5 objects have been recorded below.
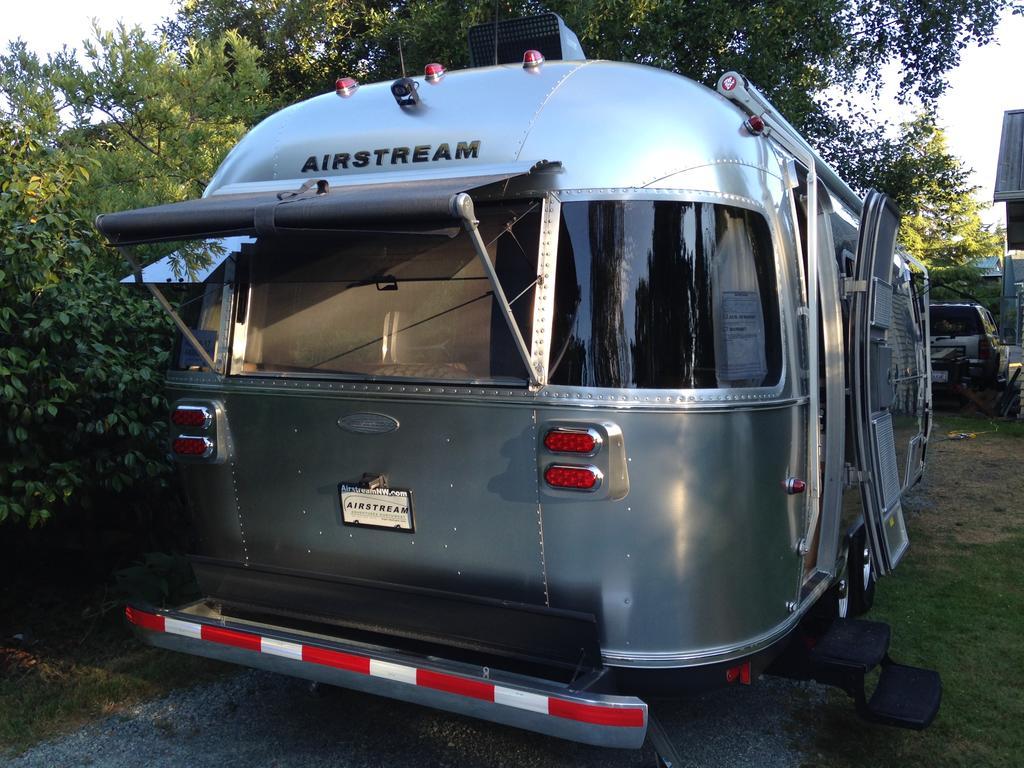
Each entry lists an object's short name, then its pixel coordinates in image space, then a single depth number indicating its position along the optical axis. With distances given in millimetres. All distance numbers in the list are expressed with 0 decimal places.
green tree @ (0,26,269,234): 6629
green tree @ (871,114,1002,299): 12422
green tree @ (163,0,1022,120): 9820
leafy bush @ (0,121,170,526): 4320
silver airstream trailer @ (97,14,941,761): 3213
